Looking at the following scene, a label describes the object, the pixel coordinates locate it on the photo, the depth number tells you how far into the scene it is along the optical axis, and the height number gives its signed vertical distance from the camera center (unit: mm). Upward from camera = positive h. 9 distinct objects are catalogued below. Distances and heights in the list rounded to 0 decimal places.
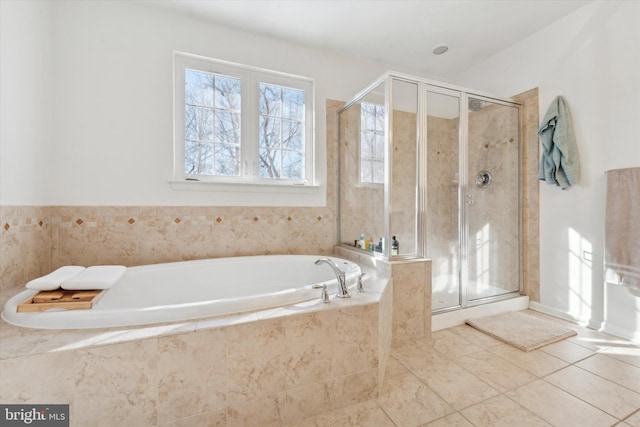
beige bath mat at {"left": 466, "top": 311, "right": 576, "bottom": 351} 1865 -920
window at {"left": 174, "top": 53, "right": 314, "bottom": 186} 2191 +766
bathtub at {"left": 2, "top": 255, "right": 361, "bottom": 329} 1051 -445
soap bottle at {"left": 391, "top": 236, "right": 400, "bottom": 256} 1969 -274
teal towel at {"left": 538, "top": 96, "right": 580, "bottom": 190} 2189 +523
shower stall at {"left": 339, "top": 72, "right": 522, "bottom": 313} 2018 +234
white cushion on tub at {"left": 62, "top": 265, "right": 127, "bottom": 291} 1251 -343
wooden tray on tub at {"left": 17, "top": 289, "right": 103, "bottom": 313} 1099 -388
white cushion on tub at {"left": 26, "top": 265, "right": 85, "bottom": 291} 1191 -327
